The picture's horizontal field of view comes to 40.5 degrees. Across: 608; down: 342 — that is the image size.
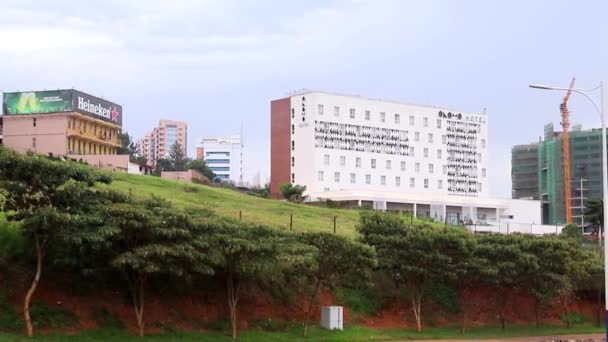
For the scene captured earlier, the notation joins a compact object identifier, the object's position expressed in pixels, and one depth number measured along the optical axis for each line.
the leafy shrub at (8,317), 24.58
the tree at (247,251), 26.91
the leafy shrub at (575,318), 43.88
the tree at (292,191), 89.75
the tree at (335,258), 30.59
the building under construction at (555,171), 119.19
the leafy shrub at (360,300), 35.97
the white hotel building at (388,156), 101.25
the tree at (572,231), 54.15
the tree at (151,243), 24.92
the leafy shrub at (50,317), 25.42
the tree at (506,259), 36.44
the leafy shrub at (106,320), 26.97
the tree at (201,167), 134.75
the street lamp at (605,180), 23.42
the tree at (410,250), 34.50
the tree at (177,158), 137.88
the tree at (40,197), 24.00
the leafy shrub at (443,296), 39.66
